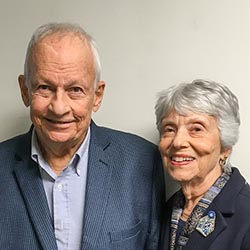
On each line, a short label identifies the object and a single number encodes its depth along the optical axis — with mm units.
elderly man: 1383
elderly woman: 1401
